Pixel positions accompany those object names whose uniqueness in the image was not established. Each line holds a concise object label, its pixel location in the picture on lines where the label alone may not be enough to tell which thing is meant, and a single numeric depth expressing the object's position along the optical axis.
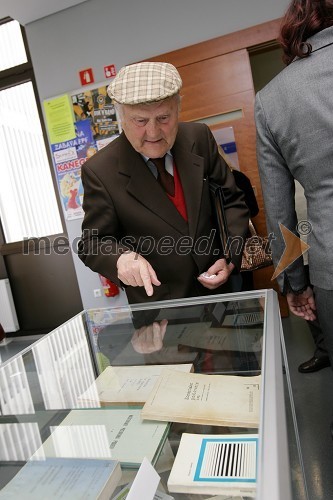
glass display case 0.57
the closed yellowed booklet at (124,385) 0.79
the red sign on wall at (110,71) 3.43
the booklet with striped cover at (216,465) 0.49
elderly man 1.28
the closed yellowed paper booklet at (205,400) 0.63
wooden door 3.07
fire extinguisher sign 3.49
